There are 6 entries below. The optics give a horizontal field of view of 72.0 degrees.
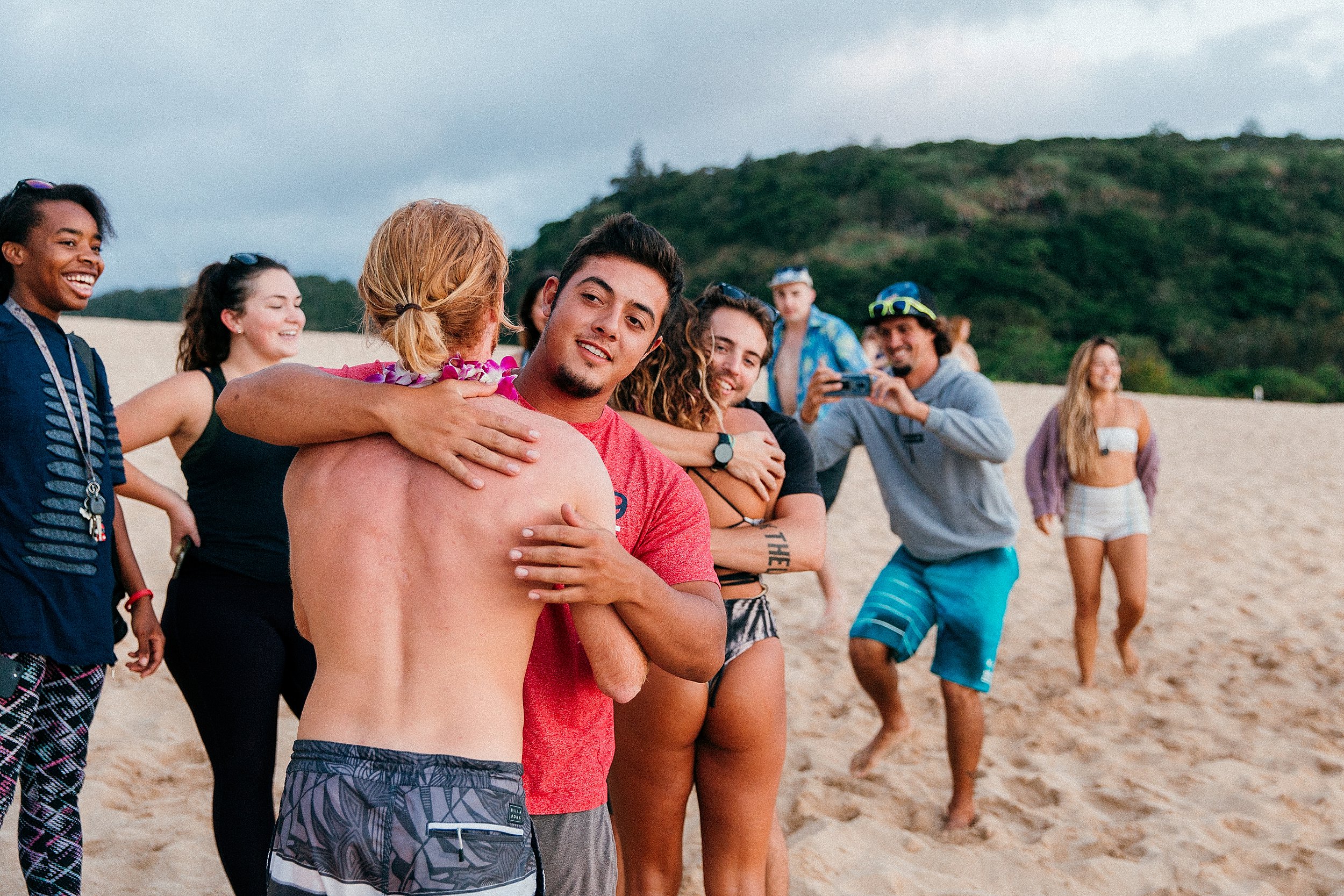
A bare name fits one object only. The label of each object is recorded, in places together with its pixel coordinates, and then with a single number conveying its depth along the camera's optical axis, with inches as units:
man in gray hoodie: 149.1
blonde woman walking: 219.0
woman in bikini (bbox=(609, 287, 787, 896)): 88.3
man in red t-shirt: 55.1
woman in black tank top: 95.9
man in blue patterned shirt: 215.2
